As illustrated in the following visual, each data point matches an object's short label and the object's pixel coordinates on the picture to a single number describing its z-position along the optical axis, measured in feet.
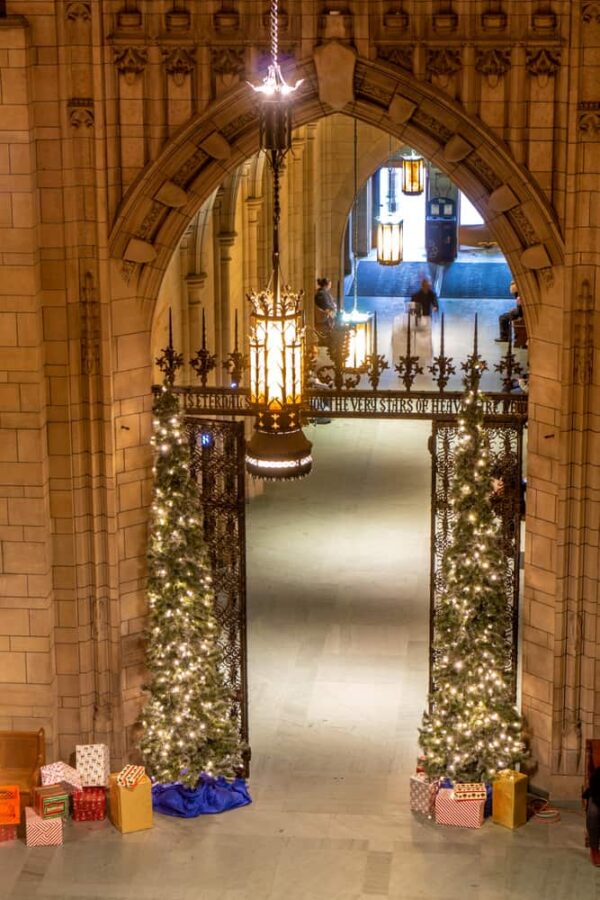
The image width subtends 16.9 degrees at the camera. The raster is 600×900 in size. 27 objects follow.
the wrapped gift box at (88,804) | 63.05
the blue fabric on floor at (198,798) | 63.46
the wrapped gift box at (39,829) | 61.57
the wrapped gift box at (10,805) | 61.87
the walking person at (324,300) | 94.13
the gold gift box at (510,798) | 62.03
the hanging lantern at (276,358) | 57.11
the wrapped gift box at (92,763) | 63.46
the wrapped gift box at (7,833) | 61.98
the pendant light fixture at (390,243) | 118.01
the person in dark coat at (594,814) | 59.88
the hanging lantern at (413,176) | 132.05
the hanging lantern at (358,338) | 73.09
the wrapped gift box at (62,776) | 63.00
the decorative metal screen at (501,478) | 62.90
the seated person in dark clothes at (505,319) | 94.53
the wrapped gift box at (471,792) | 62.44
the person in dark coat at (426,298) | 108.58
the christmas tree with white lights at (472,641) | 61.93
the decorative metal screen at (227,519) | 63.62
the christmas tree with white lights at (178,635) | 62.49
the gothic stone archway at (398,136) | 59.62
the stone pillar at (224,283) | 88.63
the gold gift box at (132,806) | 62.23
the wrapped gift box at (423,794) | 63.26
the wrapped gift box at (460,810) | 62.44
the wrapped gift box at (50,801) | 61.82
